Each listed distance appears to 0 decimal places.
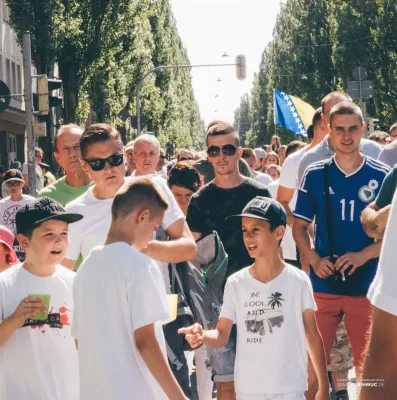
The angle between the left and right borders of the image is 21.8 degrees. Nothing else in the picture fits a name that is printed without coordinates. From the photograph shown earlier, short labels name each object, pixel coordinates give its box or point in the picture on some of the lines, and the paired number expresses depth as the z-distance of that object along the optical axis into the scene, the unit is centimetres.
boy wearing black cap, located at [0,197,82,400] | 445
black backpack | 568
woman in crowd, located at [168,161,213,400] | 685
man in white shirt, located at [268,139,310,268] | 849
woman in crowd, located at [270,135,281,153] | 1935
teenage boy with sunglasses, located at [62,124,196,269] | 502
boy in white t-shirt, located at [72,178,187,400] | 387
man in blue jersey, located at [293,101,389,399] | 600
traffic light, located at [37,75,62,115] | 1574
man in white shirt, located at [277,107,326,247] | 731
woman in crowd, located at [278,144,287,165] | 1638
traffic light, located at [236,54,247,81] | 4393
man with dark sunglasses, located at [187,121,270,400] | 639
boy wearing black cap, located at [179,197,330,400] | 491
